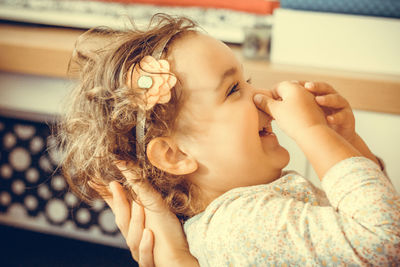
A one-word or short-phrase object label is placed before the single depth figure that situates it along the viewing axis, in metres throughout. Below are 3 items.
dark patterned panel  1.57
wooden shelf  1.13
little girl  0.66
